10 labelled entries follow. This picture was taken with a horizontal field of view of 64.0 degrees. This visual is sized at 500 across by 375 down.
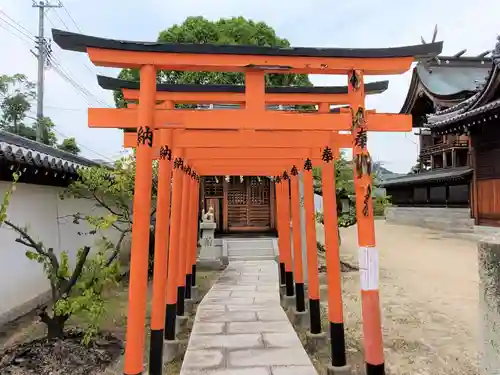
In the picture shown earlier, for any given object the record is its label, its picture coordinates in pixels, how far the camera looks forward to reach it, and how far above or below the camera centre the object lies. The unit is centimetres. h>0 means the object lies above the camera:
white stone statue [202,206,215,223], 1470 -40
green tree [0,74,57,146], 2788 +708
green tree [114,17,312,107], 2114 +938
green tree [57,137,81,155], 2858 +465
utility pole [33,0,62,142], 2306 +929
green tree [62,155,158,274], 889 +60
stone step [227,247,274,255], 1562 -175
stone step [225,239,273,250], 1606 -151
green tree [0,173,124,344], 490 -97
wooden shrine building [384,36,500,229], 1845 +371
